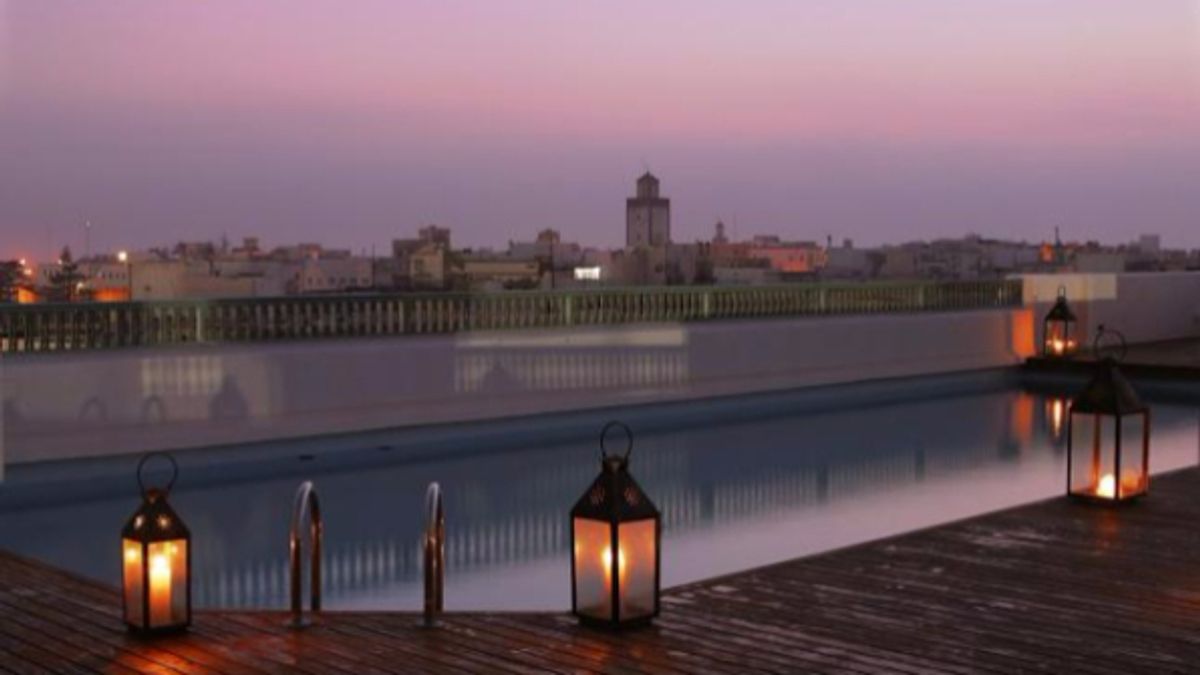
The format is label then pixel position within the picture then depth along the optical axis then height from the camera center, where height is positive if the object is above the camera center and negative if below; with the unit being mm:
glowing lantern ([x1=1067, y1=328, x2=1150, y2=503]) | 6996 -900
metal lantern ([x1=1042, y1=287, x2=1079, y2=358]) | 17453 -887
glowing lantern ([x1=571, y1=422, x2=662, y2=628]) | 4531 -941
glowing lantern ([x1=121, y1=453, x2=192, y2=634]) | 4488 -982
